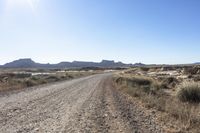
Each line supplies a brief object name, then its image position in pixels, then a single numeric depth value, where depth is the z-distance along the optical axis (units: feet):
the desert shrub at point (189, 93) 34.59
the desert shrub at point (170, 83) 57.54
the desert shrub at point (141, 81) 64.13
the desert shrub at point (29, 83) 66.77
